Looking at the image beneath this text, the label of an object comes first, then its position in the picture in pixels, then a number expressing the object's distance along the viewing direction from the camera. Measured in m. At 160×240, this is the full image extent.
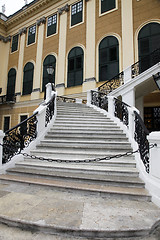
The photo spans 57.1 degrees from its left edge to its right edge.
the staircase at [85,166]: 3.35
